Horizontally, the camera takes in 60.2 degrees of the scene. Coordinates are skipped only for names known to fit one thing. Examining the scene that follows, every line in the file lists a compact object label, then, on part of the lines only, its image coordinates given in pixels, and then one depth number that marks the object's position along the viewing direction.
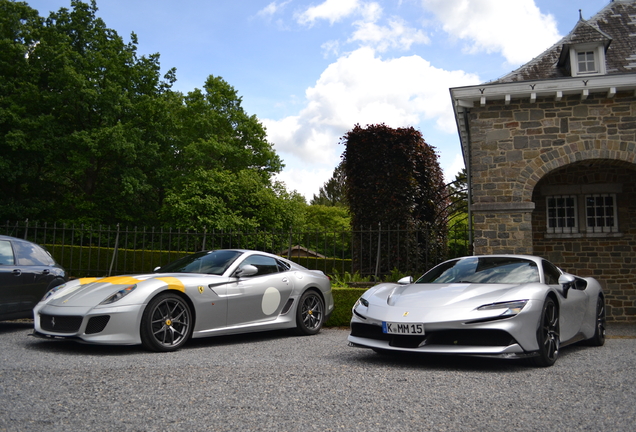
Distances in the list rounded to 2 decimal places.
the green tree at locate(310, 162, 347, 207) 74.56
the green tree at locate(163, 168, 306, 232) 29.41
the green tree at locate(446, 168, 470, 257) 14.26
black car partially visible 7.86
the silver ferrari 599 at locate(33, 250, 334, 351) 6.12
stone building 11.21
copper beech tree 12.93
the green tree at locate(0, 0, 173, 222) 27.59
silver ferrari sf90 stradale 5.23
